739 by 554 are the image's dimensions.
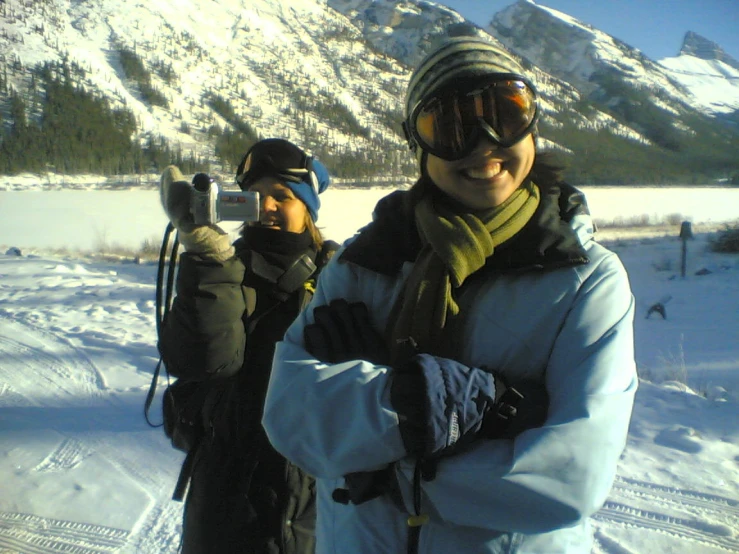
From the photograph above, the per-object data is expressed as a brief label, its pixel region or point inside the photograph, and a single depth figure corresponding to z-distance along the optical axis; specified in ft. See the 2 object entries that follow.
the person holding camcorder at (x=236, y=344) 4.72
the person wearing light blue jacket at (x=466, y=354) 2.86
